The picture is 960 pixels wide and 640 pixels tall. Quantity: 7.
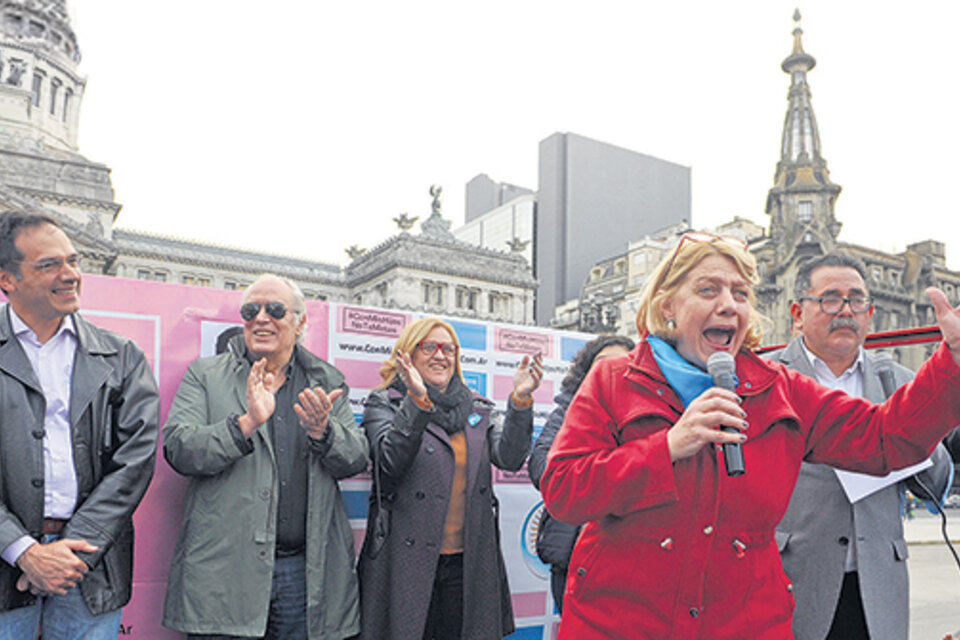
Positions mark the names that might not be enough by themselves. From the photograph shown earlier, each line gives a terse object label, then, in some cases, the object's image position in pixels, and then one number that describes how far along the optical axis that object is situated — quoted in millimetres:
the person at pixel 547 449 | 3883
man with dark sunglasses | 3062
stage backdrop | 3746
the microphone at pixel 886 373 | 3125
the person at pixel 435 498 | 3510
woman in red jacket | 1872
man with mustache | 2725
